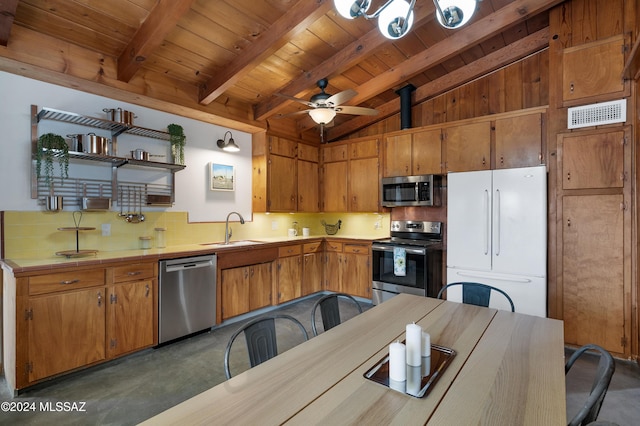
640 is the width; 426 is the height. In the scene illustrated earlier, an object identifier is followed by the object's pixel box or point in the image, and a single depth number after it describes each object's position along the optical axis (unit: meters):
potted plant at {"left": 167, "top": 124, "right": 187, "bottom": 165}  3.54
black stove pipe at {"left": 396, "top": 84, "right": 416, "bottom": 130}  4.39
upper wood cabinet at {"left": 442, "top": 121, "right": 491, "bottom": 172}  3.69
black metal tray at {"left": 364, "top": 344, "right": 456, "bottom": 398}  1.10
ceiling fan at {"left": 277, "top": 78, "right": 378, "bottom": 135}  2.87
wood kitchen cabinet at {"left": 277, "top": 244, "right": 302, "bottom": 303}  4.21
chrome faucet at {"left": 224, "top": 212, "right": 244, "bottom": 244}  4.00
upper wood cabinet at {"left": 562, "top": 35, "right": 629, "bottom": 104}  2.84
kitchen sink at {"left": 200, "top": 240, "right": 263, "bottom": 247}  3.71
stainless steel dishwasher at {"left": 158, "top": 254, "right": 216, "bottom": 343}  3.02
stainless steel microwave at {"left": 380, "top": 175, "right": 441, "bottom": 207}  4.09
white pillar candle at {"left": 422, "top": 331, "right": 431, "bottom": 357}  1.32
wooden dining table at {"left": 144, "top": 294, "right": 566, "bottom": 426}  0.95
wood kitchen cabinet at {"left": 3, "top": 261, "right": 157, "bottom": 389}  2.23
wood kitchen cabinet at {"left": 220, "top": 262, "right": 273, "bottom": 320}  3.57
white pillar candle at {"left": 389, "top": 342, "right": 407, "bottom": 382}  1.14
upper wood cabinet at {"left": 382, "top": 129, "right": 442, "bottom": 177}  4.07
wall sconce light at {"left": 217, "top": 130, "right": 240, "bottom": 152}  4.01
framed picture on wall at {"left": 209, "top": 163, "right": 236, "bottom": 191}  4.08
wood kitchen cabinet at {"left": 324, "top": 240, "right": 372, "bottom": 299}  4.48
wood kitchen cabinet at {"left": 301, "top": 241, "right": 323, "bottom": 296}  4.57
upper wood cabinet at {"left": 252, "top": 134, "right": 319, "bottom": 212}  4.49
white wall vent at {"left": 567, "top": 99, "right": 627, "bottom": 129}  2.81
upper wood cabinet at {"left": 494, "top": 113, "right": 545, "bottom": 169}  3.37
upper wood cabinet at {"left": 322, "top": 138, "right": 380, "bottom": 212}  4.70
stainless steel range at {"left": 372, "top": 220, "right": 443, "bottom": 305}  3.81
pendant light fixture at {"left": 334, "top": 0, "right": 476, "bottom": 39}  1.61
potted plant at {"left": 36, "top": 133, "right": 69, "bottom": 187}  2.64
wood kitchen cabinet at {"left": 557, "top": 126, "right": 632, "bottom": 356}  2.80
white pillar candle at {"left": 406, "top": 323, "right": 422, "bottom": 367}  1.25
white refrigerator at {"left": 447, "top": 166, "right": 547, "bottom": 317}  3.03
